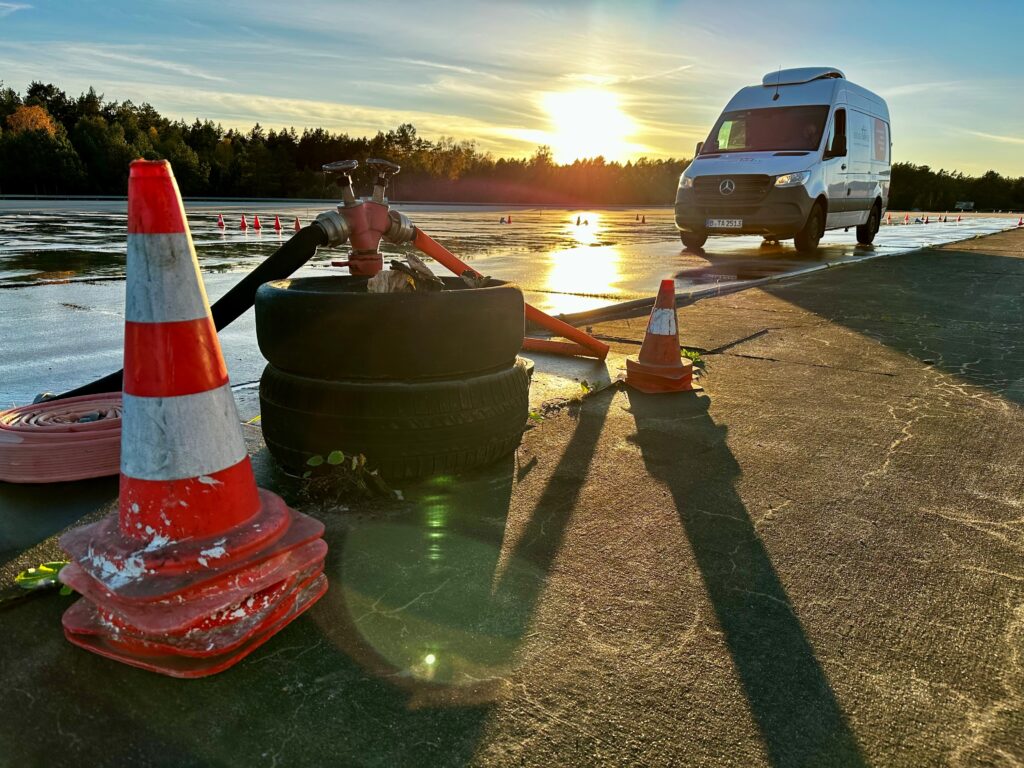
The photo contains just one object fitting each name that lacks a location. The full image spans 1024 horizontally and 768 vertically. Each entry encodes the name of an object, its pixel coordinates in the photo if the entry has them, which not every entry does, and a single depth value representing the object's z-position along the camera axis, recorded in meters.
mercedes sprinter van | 12.05
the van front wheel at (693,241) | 14.18
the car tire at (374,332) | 2.62
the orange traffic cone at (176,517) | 1.77
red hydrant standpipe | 3.32
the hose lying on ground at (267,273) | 3.27
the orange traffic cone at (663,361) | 4.24
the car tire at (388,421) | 2.65
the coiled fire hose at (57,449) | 2.71
